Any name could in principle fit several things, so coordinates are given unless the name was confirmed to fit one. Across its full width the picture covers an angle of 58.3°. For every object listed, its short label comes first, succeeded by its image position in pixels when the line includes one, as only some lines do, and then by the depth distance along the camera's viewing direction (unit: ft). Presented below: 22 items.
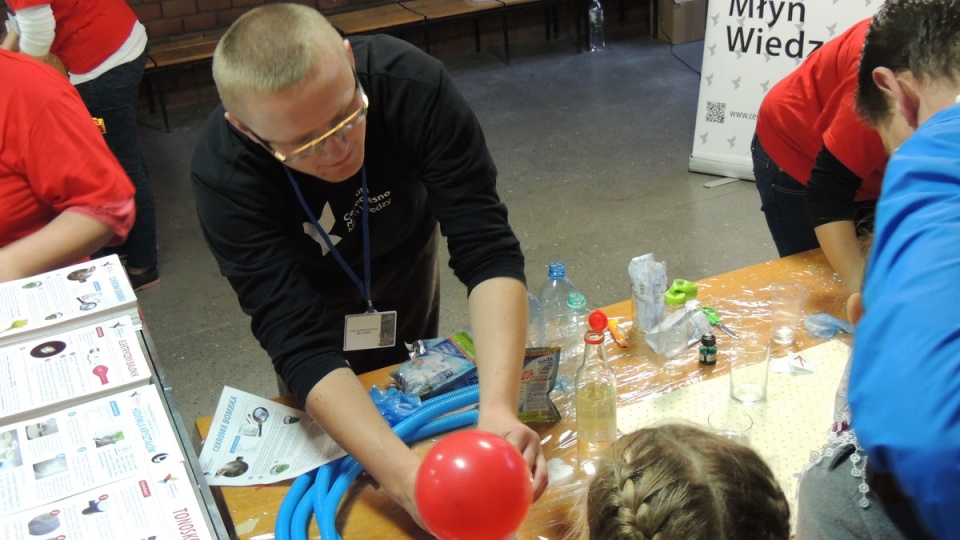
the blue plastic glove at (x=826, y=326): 5.90
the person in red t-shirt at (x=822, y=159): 5.96
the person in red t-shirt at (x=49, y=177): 5.97
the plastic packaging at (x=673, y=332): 5.79
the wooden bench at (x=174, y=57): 17.92
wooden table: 4.65
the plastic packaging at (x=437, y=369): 5.45
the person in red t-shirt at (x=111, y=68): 12.00
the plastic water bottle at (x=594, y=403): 5.00
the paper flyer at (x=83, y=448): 3.71
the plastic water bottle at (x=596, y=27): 20.79
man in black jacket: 4.42
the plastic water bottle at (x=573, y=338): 5.73
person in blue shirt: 2.07
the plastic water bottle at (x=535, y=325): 6.02
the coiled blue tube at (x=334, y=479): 4.60
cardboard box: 20.18
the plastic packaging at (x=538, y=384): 5.17
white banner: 12.35
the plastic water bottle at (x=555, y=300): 6.20
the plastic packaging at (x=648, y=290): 5.90
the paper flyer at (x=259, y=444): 5.00
